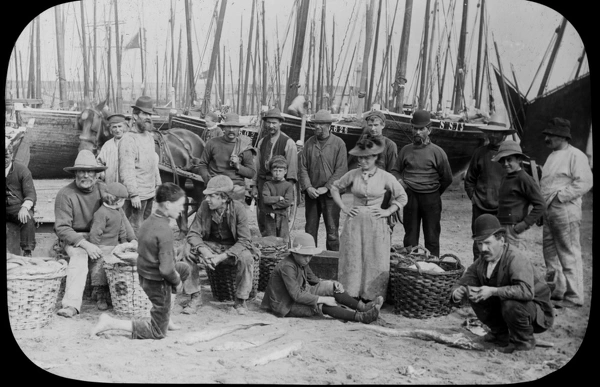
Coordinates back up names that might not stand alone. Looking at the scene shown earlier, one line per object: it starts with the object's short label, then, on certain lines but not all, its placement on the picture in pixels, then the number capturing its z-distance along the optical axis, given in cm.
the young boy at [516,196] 569
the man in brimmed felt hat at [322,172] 725
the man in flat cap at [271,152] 717
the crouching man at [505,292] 497
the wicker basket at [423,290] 588
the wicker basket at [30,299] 529
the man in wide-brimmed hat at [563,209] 538
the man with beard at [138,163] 632
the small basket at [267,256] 656
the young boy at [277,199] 713
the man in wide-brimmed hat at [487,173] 620
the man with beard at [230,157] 718
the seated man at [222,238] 594
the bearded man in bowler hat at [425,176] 660
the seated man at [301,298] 579
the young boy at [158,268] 499
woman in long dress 608
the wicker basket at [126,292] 561
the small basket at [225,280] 613
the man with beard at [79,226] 577
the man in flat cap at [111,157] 635
